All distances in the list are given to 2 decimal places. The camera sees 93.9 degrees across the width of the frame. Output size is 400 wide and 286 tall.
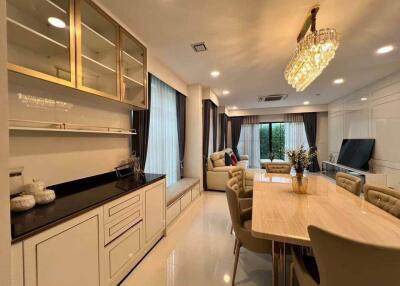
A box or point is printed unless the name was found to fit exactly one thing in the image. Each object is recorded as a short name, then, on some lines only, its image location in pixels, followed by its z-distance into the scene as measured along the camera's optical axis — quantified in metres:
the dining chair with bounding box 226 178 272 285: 1.60
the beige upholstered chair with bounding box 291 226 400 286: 0.77
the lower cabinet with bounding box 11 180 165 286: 1.01
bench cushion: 2.99
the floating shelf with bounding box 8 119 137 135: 1.38
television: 4.57
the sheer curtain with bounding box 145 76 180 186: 3.20
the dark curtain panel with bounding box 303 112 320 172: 7.42
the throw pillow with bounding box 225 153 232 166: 5.46
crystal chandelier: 1.78
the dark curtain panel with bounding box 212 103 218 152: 5.92
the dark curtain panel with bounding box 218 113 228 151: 7.30
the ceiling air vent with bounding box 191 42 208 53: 2.52
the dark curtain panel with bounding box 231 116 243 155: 8.41
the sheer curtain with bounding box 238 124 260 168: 8.37
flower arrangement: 1.97
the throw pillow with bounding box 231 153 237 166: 5.89
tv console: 4.07
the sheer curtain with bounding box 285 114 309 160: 7.68
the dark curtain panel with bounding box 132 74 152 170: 2.69
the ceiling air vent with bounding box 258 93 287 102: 5.64
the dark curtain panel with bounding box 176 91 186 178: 4.14
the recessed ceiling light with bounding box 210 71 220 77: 3.61
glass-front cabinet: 1.34
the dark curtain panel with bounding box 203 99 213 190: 4.96
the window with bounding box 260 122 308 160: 7.72
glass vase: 2.02
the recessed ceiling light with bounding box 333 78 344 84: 4.20
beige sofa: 4.76
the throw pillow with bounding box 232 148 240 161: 8.00
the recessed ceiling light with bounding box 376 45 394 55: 2.69
